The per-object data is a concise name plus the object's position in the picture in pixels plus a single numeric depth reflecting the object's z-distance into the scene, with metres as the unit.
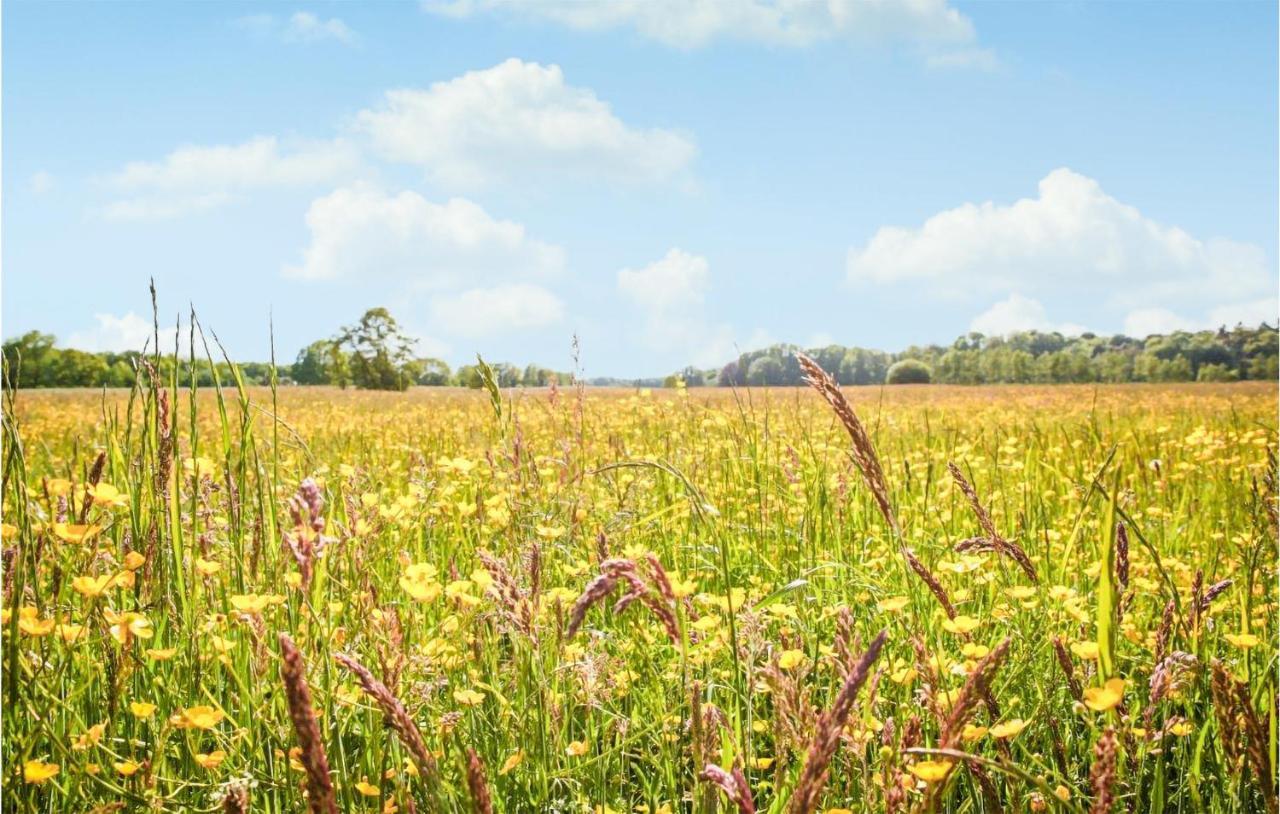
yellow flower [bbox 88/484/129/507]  1.33
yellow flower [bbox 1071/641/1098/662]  1.48
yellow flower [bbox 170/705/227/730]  1.21
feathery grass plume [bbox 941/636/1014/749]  0.85
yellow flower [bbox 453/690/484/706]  1.46
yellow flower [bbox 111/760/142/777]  1.23
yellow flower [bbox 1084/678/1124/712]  0.95
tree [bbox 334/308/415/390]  34.53
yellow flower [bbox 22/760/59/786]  1.08
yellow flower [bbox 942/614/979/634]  1.45
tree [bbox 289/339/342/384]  52.85
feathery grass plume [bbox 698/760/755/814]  0.74
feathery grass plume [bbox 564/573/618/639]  0.76
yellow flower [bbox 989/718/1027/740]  1.18
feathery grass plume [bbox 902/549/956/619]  1.22
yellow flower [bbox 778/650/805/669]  1.29
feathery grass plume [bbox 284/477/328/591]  0.96
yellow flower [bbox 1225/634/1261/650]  1.53
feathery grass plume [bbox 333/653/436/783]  0.75
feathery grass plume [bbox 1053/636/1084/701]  1.25
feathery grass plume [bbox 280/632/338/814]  0.65
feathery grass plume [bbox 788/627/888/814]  0.70
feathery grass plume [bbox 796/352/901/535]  1.09
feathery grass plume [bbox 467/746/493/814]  0.72
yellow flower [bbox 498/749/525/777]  1.35
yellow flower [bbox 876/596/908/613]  1.59
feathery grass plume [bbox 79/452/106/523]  1.42
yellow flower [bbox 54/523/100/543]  1.28
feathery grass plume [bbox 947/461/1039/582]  1.29
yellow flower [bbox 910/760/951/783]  0.95
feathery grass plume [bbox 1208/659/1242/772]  1.00
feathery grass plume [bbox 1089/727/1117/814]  0.83
